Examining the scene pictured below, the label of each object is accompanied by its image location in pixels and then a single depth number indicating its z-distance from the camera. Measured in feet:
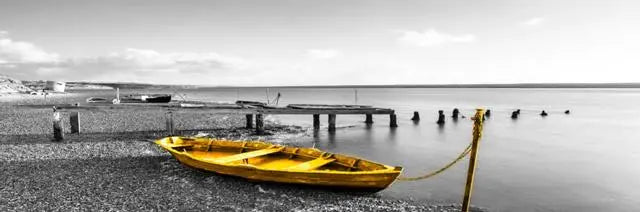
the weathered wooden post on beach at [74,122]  71.67
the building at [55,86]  163.92
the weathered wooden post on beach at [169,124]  69.16
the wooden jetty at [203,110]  65.36
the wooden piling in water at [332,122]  85.35
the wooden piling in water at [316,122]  88.07
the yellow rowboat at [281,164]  33.55
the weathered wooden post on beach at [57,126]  62.95
